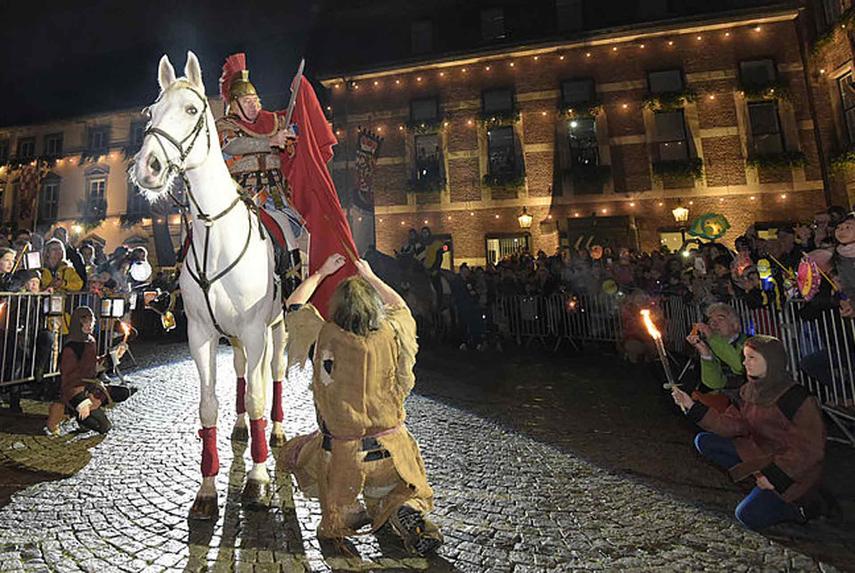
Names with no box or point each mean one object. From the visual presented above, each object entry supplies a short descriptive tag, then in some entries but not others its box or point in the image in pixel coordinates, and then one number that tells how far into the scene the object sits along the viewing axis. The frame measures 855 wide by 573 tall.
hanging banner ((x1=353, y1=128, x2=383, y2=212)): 18.14
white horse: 2.96
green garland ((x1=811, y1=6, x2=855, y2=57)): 14.04
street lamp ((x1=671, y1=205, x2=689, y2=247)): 16.64
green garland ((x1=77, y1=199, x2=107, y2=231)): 26.69
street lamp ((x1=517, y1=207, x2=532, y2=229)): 17.66
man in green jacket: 4.25
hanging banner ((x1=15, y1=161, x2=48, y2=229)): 27.84
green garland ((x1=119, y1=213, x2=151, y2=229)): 25.97
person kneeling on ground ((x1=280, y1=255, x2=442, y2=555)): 2.52
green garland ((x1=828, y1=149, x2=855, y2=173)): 15.09
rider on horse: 3.97
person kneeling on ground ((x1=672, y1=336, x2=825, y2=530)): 2.72
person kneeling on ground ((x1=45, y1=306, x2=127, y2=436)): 4.84
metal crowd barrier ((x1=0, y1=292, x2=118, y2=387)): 5.80
